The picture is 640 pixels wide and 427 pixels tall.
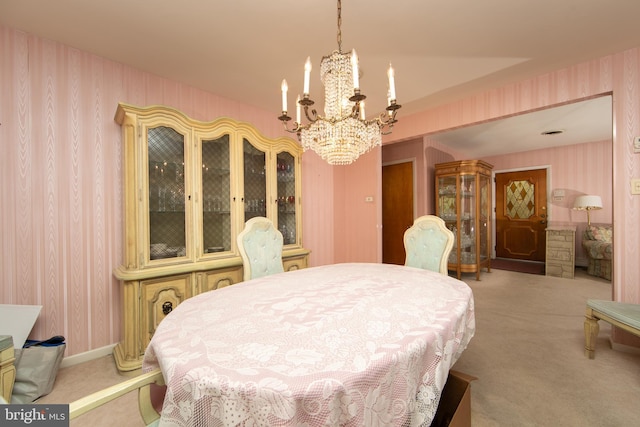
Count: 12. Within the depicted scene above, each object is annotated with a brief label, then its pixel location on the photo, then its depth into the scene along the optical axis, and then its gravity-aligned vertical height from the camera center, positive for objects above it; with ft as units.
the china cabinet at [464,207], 14.24 +0.14
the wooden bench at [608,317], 5.49 -2.41
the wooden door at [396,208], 15.42 +0.14
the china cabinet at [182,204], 6.50 +0.24
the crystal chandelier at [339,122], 4.94 +1.70
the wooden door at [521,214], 18.19 -0.37
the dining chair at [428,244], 6.85 -0.92
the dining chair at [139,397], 2.21 -1.71
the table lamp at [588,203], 15.14 +0.31
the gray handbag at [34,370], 5.22 -3.17
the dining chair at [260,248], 6.42 -0.93
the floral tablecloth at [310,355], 2.12 -1.40
